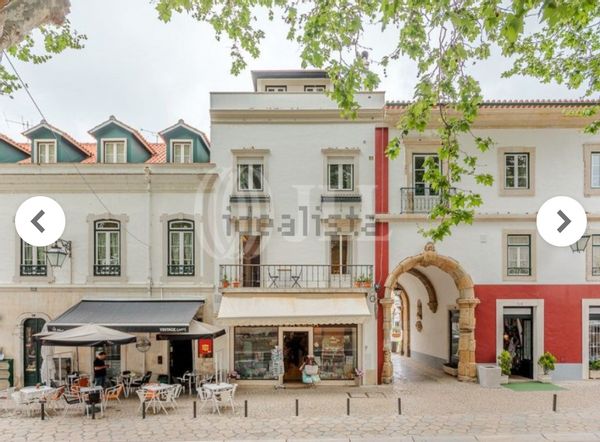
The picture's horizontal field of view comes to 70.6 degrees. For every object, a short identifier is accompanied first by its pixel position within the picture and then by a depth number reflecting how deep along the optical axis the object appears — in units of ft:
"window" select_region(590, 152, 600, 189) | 49.60
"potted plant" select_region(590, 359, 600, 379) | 48.45
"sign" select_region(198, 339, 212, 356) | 47.09
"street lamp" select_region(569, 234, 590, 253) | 46.02
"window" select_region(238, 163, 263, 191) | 49.32
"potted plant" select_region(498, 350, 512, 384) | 47.37
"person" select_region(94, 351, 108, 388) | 40.78
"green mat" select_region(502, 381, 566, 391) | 44.96
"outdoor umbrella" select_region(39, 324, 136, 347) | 37.70
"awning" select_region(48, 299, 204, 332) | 41.86
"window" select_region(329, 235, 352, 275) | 48.83
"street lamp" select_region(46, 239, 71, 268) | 45.88
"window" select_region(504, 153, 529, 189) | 49.49
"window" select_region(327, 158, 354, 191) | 49.47
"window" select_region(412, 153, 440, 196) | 49.16
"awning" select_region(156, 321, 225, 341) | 41.22
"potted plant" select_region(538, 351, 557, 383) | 47.26
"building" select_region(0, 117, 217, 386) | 47.09
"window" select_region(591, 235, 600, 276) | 49.37
